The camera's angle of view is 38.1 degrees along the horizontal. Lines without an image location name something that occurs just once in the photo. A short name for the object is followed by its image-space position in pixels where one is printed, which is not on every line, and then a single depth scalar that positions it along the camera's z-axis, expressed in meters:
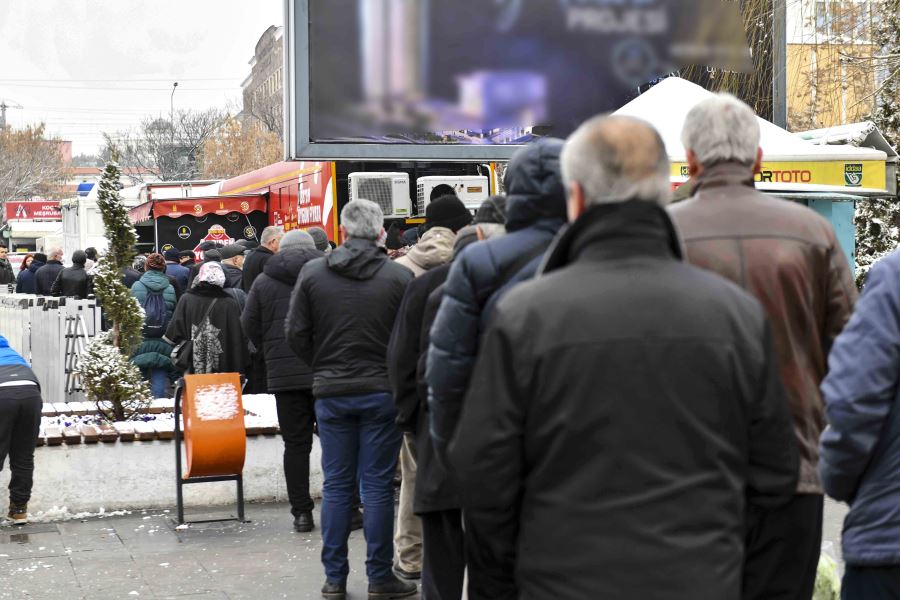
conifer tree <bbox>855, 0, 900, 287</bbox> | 15.07
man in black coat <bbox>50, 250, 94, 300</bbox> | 18.31
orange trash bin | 8.38
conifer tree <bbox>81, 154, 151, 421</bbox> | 10.24
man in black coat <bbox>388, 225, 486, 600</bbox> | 4.72
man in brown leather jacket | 3.60
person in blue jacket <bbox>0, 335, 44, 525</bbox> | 8.38
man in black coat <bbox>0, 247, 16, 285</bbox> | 26.50
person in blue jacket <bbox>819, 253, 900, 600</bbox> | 3.23
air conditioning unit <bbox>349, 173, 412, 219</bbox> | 14.85
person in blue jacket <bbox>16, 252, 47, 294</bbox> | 22.36
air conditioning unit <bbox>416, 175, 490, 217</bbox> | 14.66
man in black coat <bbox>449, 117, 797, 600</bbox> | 2.66
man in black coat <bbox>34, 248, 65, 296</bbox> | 21.05
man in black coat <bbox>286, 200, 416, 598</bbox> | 6.56
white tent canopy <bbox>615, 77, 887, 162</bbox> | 8.35
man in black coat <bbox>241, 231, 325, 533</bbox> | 8.19
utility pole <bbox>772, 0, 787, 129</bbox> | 12.38
